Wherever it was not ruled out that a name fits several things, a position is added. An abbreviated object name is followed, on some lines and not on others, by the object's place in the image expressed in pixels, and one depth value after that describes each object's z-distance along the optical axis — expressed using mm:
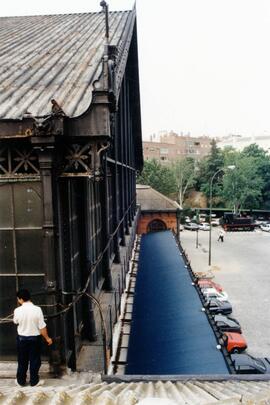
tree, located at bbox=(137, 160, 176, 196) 60906
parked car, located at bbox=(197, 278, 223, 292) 25706
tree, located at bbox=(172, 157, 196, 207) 71688
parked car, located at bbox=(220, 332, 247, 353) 17281
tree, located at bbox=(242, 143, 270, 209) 69312
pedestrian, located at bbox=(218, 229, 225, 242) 47681
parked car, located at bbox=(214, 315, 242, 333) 19250
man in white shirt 5156
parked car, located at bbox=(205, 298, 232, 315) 22281
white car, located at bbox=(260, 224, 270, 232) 57250
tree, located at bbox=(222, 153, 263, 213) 64938
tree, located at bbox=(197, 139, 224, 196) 72938
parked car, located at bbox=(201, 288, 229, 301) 24081
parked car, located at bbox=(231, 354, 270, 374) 14566
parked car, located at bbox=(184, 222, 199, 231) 58156
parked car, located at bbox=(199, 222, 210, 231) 58012
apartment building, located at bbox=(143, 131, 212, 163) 94812
